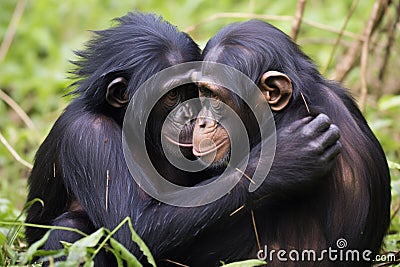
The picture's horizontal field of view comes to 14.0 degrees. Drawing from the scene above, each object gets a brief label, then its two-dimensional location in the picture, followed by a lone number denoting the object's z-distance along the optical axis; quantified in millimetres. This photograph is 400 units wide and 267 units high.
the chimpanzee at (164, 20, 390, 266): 9859
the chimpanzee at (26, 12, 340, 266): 9602
